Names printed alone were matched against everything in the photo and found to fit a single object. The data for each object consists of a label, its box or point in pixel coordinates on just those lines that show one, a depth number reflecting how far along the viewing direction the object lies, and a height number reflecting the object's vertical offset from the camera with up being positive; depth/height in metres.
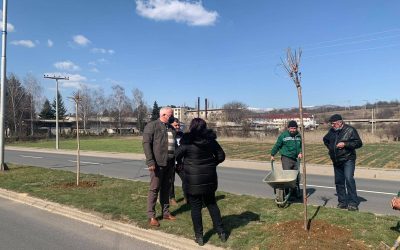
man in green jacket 9.00 -0.62
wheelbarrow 7.42 -1.18
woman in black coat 5.72 -0.65
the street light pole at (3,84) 15.89 +1.49
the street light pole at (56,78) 35.88 +3.92
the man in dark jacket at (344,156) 8.03 -0.76
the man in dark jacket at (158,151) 6.85 -0.54
